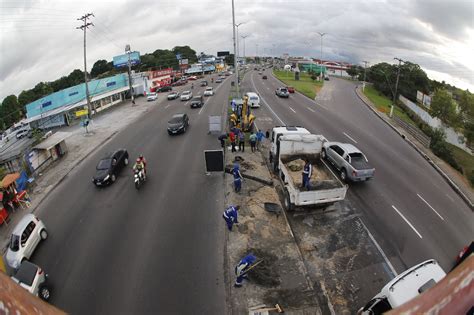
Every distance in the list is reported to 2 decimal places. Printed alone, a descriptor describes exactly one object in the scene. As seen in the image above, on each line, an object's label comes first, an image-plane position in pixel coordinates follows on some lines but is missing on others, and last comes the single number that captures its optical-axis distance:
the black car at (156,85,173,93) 57.97
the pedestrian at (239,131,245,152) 19.98
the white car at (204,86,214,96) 47.34
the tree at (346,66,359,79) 90.12
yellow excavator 24.41
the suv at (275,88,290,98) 42.84
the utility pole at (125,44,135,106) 42.55
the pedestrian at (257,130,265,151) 20.91
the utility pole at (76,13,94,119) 29.41
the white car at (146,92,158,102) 45.88
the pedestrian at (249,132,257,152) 19.86
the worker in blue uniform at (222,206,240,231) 11.43
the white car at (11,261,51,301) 8.75
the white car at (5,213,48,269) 10.48
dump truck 12.28
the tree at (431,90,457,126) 32.00
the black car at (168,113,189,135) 24.72
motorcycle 15.72
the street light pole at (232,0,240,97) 30.61
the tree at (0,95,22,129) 67.22
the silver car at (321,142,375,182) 15.68
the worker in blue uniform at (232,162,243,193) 14.15
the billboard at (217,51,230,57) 65.97
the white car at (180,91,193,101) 43.01
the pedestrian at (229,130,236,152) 20.23
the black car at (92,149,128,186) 16.14
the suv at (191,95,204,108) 36.55
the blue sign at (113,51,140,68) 59.16
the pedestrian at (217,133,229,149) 20.52
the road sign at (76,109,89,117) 34.06
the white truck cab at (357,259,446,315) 7.15
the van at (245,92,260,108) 34.75
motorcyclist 15.88
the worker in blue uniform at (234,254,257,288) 9.01
